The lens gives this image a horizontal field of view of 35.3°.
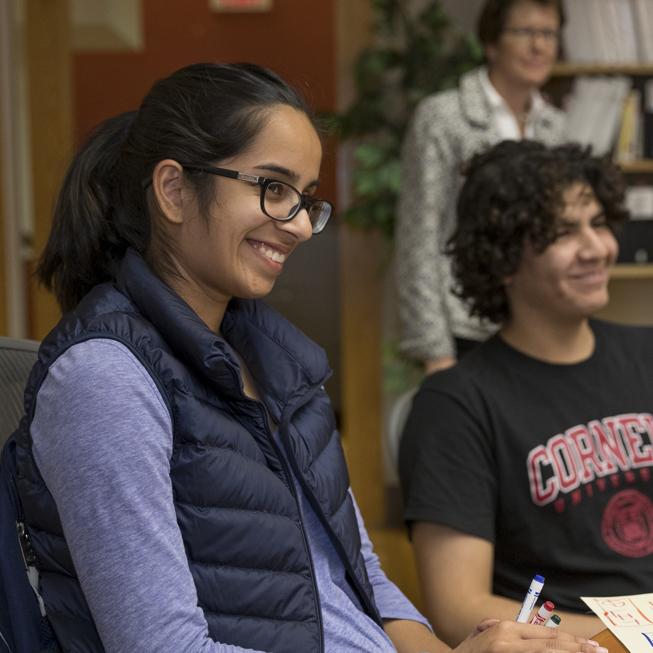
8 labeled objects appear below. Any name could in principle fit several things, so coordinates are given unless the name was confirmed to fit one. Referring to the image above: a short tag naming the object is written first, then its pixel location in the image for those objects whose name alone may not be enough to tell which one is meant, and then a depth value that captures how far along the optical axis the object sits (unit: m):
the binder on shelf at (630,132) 3.72
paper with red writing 1.12
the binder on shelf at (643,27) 3.68
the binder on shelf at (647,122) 3.72
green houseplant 3.71
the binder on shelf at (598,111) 3.68
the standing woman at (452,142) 2.92
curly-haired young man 1.58
